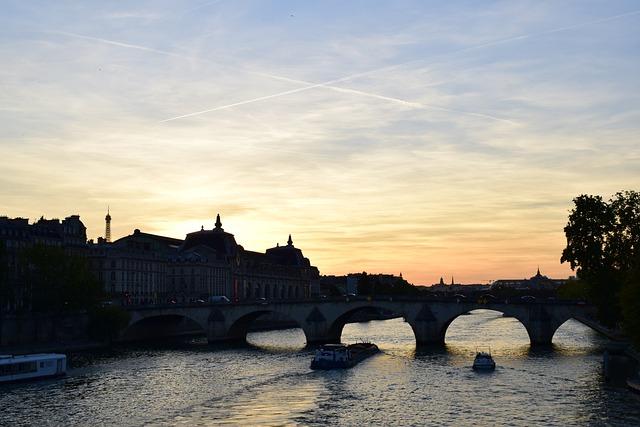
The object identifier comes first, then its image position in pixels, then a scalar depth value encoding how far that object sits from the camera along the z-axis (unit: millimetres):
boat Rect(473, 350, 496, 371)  88375
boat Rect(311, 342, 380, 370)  92312
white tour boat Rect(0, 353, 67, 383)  82000
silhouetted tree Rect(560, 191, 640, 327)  101875
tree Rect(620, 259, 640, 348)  74694
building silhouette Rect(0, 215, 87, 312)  125250
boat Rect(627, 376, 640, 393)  70500
